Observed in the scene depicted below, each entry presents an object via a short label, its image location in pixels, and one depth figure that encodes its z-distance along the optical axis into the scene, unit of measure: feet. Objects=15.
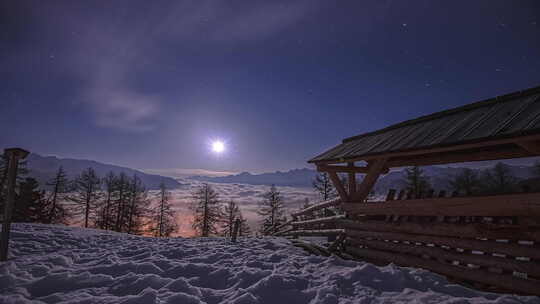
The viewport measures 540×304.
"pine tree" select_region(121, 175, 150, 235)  101.76
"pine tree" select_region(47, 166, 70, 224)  88.43
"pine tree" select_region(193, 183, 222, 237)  109.09
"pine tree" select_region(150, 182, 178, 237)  109.63
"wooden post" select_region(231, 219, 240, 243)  29.80
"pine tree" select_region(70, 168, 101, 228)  94.48
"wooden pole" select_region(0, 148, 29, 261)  18.88
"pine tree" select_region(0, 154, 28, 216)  78.98
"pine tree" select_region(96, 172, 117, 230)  96.74
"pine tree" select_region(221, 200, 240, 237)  113.61
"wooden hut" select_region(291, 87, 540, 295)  12.17
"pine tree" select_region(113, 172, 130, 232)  97.50
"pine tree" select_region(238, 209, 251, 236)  123.03
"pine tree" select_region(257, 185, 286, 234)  108.58
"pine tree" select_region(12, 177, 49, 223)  76.38
